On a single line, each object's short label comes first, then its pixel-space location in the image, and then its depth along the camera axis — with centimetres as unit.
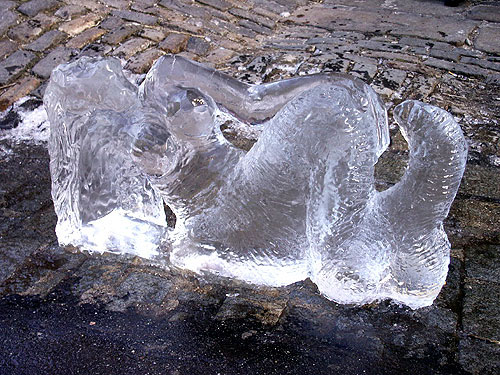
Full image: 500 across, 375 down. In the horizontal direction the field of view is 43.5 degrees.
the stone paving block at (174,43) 493
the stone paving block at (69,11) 512
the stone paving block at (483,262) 288
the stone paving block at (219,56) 480
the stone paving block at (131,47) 477
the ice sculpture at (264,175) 225
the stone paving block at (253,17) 557
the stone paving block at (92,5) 528
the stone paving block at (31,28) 486
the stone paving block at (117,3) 536
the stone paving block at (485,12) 561
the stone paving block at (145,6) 536
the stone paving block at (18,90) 435
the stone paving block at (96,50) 476
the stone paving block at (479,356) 241
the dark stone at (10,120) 421
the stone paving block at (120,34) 493
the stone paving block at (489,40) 503
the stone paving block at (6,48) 471
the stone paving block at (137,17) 521
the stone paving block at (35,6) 507
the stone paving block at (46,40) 480
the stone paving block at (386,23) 531
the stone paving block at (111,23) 509
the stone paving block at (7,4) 507
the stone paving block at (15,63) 455
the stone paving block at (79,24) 500
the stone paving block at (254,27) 544
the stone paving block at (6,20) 488
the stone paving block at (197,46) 495
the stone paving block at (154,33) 501
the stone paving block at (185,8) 542
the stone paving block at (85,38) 486
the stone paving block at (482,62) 476
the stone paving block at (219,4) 560
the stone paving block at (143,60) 460
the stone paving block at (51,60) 459
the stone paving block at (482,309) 259
